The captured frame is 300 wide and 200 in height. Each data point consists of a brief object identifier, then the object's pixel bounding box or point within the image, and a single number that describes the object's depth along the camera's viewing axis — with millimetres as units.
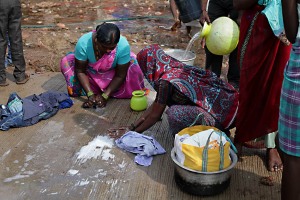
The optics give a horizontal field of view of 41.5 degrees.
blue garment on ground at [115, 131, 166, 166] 3203
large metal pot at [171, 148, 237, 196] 2635
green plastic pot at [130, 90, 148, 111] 4133
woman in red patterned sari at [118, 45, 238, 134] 3131
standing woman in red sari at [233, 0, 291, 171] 2758
